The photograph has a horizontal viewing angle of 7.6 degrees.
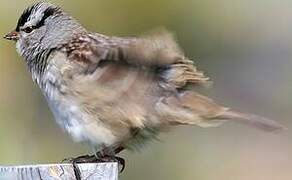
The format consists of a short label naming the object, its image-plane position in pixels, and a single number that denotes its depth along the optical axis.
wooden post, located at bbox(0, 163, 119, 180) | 7.25
